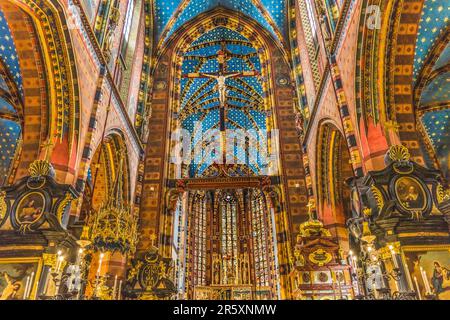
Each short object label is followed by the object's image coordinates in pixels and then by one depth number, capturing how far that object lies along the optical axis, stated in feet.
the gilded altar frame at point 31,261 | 25.54
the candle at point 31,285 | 24.55
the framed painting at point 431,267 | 23.85
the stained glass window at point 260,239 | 94.12
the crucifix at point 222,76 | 58.85
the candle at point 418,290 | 23.57
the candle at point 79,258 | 28.02
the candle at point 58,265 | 22.86
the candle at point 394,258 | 24.84
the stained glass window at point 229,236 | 94.89
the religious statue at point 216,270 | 93.51
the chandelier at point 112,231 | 28.17
